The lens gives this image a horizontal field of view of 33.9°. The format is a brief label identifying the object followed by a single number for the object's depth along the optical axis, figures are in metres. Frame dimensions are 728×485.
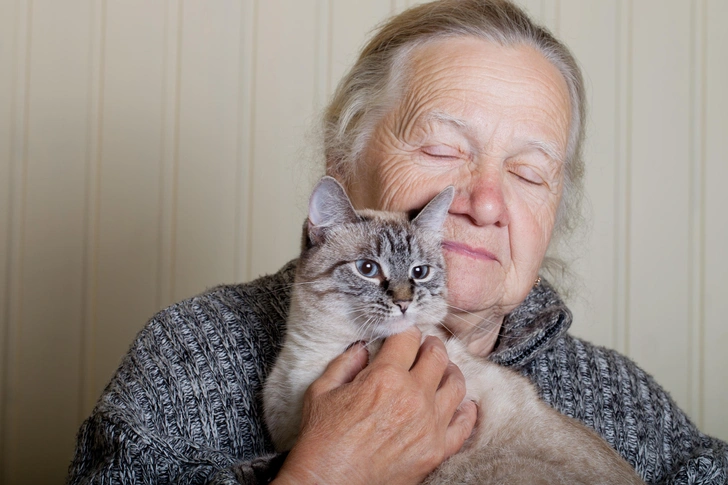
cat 0.69
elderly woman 0.67
